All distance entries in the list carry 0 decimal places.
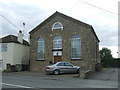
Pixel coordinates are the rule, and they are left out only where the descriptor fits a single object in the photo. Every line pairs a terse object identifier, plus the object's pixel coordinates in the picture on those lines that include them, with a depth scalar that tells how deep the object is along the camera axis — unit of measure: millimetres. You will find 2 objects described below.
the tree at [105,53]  37749
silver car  11219
